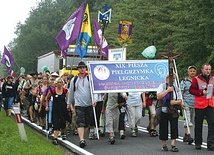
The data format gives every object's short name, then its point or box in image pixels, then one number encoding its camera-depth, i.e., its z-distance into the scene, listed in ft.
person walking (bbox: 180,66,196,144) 38.24
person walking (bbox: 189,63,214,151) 33.81
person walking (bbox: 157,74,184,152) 32.89
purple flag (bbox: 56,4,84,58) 50.56
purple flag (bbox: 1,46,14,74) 83.30
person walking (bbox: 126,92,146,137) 43.11
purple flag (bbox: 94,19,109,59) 64.13
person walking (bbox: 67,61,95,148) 36.76
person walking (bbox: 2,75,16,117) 66.80
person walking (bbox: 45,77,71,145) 38.83
